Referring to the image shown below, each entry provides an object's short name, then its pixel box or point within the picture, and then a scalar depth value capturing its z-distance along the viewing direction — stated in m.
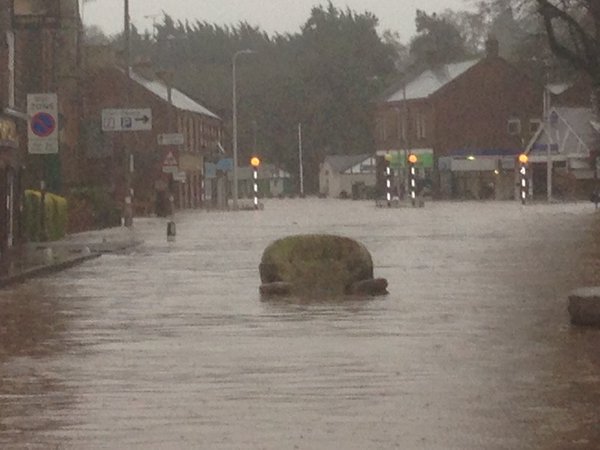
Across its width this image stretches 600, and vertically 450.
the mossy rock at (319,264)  26.84
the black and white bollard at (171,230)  52.44
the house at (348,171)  174.88
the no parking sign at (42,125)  39.62
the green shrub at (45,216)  48.03
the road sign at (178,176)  77.62
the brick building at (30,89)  40.47
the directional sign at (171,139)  64.50
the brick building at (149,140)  85.81
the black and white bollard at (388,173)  113.44
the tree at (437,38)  193.50
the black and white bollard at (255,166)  113.56
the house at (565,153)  124.62
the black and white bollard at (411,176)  117.19
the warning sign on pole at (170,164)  65.81
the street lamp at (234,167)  108.06
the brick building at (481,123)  137.12
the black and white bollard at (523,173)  111.06
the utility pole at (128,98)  61.06
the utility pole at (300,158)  179.98
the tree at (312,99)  176.88
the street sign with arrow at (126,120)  57.31
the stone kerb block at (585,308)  20.28
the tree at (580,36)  48.19
